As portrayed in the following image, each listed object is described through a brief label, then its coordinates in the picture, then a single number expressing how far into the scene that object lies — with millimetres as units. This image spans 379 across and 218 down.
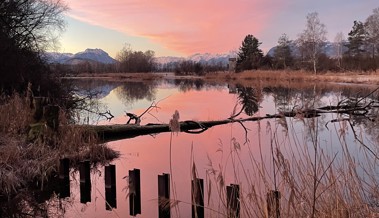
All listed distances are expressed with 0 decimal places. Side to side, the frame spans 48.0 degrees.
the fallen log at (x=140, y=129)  11772
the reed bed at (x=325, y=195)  3590
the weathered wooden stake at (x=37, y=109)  8359
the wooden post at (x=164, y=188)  5082
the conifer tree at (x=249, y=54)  55625
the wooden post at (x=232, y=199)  4176
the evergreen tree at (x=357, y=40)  58312
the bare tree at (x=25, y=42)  13641
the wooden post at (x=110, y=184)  6305
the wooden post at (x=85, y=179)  6606
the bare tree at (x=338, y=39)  69062
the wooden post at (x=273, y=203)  3661
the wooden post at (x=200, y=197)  4537
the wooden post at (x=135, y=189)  5762
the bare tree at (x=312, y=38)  49041
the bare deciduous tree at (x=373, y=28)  55219
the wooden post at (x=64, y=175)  6770
